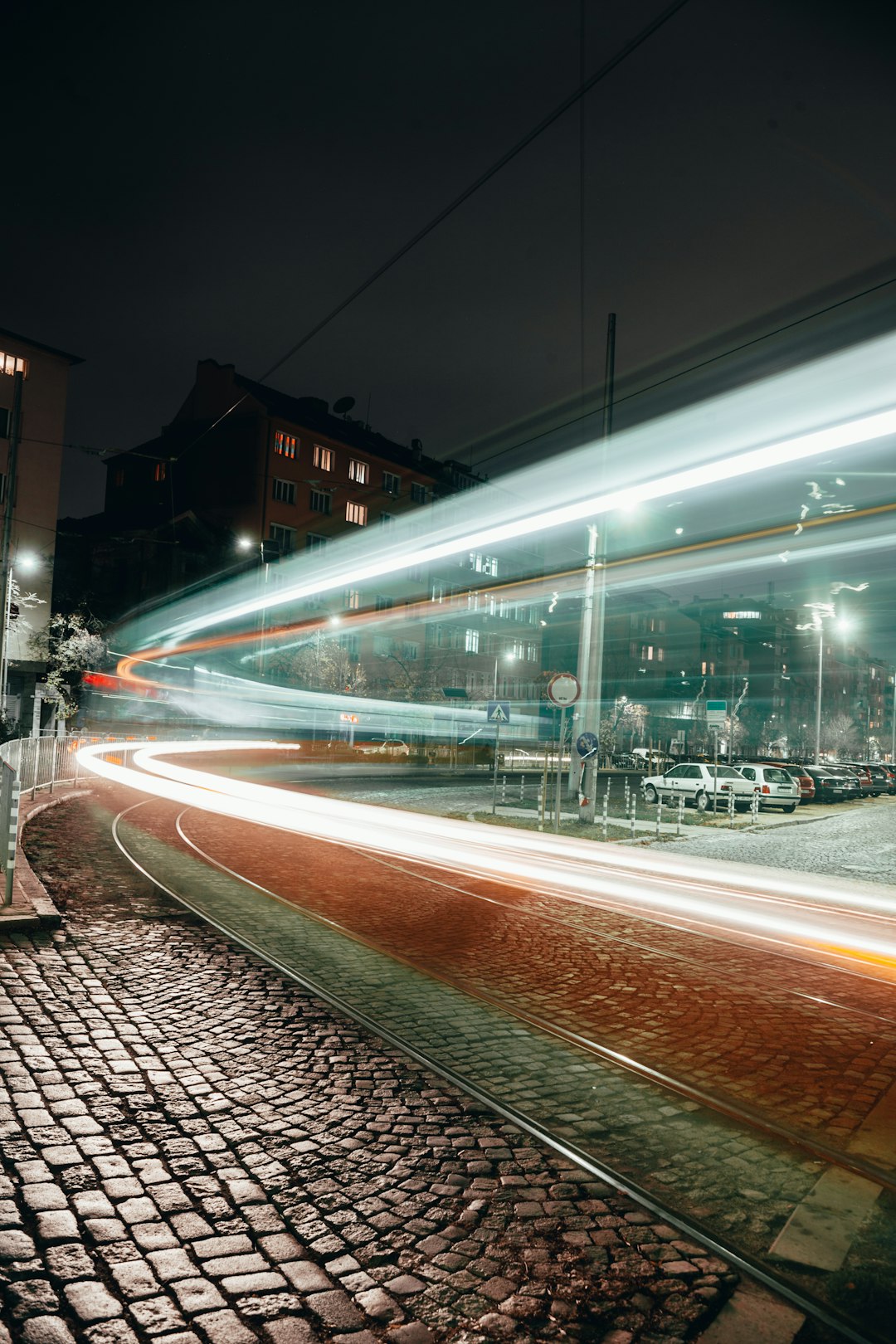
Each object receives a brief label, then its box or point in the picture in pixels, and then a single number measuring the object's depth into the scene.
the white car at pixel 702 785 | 28.12
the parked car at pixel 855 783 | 35.25
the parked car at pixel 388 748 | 50.44
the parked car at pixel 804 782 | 31.91
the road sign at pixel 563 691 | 16.26
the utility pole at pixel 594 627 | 18.55
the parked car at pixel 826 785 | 33.41
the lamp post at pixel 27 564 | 41.94
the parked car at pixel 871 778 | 38.03
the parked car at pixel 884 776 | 40.38
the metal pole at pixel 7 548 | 22.97
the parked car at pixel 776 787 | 27.70
